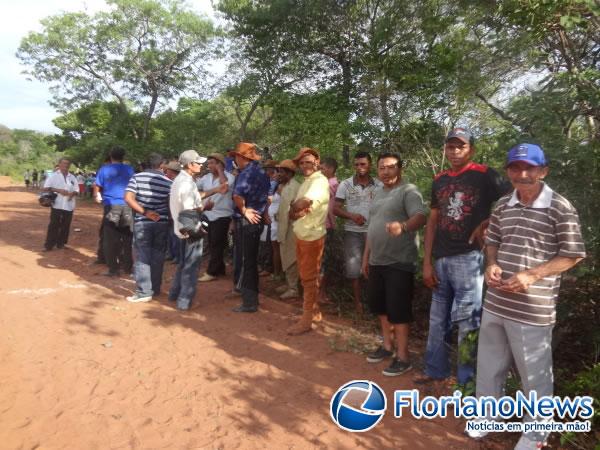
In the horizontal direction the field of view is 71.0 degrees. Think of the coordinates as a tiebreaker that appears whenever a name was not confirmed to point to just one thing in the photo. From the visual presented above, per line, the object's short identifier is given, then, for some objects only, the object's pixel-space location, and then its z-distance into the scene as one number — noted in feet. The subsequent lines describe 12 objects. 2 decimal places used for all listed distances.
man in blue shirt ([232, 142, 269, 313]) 16.10
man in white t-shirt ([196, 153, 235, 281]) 19.98
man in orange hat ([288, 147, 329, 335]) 14.29
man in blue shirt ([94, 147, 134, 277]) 21.29
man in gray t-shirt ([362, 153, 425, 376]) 11.85
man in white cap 16.62
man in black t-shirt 10.07
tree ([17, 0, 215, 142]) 57.82
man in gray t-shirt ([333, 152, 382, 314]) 15.94
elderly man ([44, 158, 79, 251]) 25.35
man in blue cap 7.89
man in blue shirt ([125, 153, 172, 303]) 17.60
